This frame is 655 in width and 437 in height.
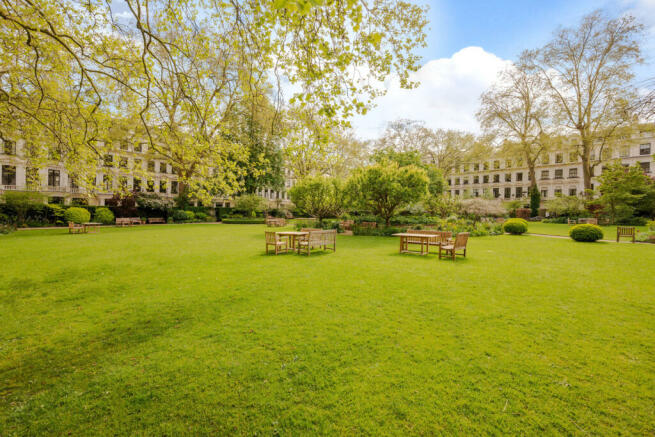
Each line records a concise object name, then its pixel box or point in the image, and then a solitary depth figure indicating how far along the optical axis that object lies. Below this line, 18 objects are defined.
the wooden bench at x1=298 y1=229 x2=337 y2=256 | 11.44
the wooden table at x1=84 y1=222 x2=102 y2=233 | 20.17
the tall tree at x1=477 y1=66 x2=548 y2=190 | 36.25
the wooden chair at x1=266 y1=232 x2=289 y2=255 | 11.45
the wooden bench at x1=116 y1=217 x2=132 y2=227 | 25.44
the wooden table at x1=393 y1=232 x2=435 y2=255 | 11.52
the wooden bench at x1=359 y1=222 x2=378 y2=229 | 19.67
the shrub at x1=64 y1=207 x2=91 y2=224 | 24.36
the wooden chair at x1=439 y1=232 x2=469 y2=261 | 10.59
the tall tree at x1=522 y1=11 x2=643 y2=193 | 29.20
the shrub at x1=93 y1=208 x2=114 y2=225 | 26.62
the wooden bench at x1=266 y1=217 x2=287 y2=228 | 28.73
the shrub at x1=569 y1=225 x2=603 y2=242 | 15.68
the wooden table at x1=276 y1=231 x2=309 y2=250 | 11.66
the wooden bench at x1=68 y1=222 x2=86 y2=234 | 19.20
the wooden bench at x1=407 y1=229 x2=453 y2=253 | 11.78
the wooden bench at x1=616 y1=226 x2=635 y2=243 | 15.80
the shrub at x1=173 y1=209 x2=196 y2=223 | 33.38
